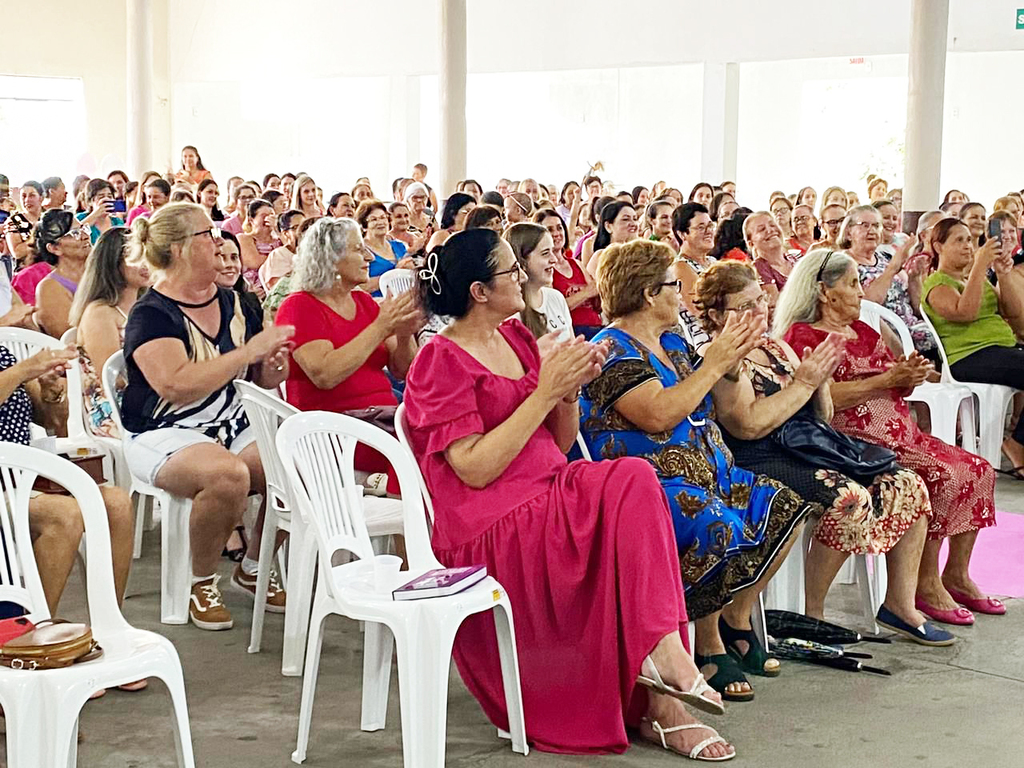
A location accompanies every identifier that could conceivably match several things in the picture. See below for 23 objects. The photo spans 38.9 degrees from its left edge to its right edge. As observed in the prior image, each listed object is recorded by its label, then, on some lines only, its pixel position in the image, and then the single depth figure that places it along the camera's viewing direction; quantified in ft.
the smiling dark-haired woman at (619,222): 23.13
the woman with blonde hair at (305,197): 30.37
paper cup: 9.71
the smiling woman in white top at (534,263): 14.71
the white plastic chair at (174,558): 13.00
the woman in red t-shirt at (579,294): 19.99
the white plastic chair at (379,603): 9.14
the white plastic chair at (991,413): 20.48
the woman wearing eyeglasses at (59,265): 17.75
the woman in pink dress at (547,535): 9.87
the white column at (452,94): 40.01
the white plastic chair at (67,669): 7.86
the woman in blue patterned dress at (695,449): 11.06
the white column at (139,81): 50.19
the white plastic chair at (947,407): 19.11
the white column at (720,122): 44.68
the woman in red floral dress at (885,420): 13.67
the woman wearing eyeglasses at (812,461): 12.28
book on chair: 9.36
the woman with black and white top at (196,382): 12.71
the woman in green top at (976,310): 20.52
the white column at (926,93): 33.81
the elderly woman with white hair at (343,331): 13.28
